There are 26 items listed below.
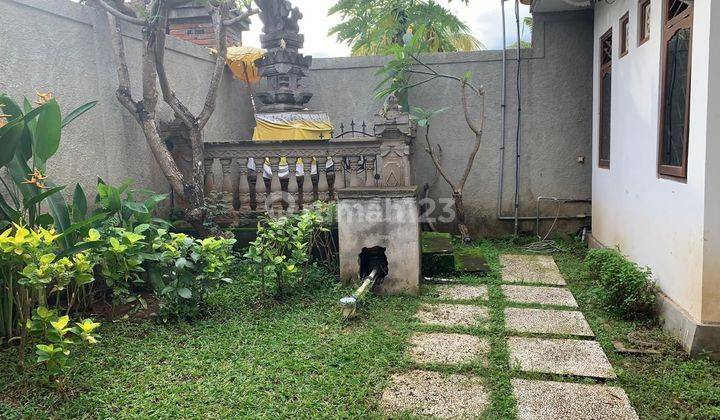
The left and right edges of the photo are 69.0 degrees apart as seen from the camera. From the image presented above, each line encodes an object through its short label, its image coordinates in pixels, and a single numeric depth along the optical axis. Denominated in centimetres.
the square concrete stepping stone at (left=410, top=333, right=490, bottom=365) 328
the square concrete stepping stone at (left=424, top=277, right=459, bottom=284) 503
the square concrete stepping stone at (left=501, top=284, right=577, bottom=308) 444
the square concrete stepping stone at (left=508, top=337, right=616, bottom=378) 309
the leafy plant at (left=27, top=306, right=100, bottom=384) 244
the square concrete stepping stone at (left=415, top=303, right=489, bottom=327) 393
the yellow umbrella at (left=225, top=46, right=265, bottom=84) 687
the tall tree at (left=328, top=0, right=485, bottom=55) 1234
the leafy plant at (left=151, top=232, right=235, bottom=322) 367
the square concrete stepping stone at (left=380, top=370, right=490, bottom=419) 265
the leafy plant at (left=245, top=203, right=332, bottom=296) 416
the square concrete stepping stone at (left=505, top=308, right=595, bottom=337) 375
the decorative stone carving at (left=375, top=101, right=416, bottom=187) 557
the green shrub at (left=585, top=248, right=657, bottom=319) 386
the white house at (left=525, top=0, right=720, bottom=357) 305
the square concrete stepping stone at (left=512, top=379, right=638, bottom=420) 258
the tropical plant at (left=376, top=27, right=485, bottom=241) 635
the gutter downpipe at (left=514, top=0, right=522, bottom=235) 681
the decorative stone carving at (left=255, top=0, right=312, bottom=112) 674
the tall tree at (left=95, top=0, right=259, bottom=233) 466
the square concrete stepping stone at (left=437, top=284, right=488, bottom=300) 457
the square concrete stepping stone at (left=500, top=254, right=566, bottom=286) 514
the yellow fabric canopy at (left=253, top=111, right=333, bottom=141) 668
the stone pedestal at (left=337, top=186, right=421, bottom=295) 451
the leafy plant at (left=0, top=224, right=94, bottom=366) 266
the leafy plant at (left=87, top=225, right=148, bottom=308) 338
